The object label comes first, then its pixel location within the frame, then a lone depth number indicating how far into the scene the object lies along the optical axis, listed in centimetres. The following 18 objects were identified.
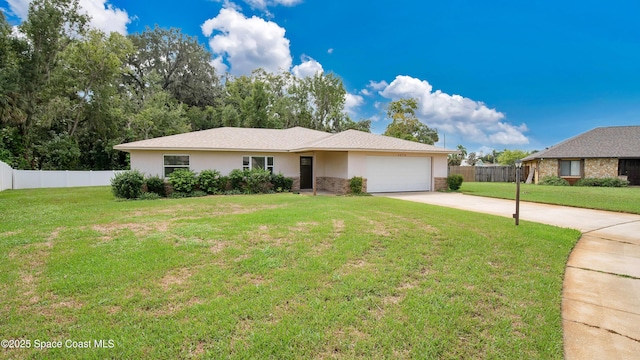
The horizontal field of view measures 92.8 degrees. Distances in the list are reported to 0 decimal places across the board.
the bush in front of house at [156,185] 1395
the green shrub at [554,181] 2336
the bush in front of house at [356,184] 1463
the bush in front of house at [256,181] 1548
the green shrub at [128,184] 1294
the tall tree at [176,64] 3547
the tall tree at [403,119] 3306
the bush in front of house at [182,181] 1412
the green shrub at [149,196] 1327
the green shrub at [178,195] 1393
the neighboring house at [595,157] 2239
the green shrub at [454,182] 1720
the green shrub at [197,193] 1437
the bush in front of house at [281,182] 1636
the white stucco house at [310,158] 1480
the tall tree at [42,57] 2136
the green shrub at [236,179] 1543
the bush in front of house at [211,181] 1474
